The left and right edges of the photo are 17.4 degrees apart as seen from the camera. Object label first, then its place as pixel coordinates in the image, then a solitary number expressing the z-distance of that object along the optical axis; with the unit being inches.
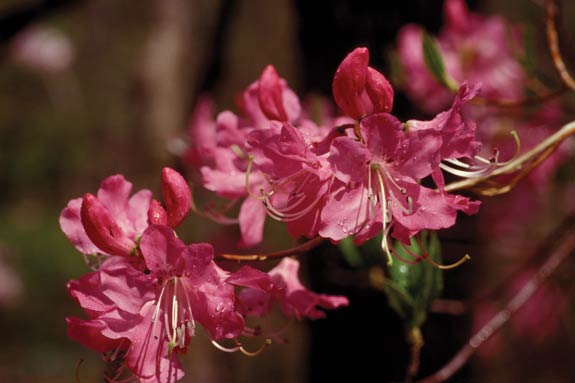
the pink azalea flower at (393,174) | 17.7
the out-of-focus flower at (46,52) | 112.3
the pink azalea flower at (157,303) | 17.9
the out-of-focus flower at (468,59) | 28.4
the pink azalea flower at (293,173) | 17.8
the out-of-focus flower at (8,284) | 112.1
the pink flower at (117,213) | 18.8
